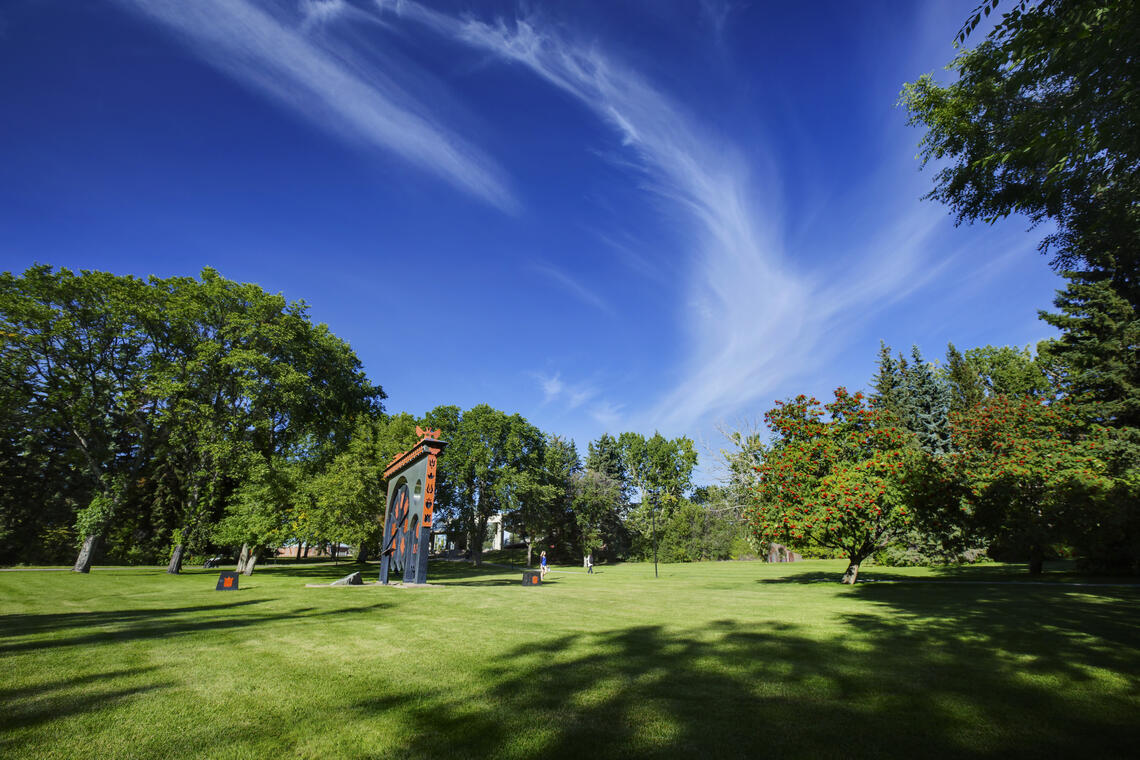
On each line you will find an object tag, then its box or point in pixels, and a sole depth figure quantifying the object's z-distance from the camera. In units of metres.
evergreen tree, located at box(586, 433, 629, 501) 62.00
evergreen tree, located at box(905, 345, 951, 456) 35.56
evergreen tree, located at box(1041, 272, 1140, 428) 19.69
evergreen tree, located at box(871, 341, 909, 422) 37.84
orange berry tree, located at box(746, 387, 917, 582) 15.76
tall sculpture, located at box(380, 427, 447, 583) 17.59
